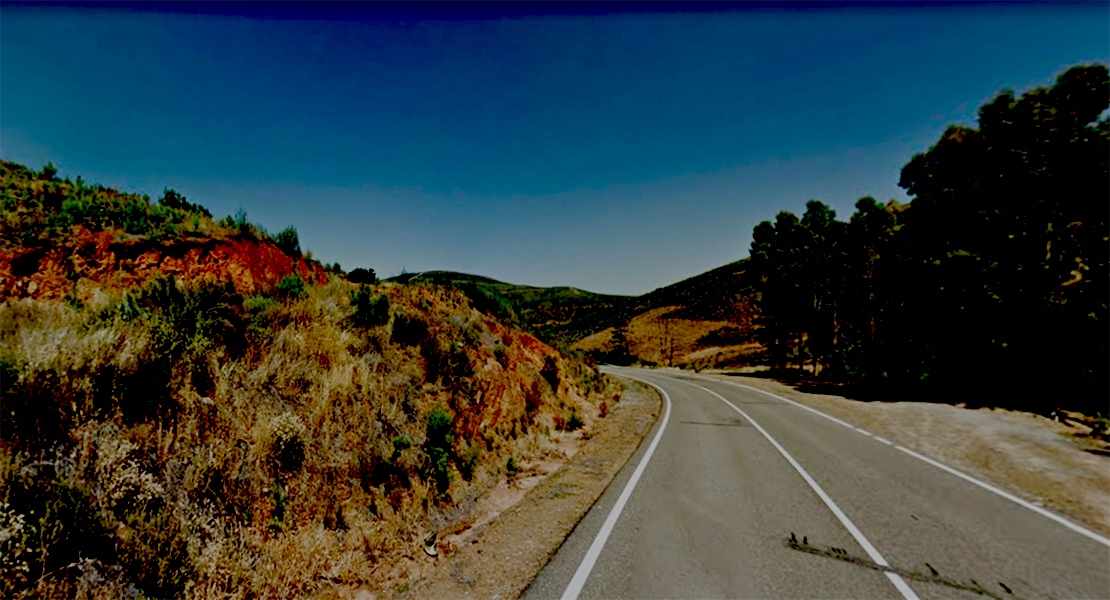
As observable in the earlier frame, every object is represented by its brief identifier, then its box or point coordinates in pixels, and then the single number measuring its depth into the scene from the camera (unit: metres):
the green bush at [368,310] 9.62
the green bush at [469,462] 7.94
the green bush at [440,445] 7.30
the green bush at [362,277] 12.90
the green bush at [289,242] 11.10
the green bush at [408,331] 9.85
